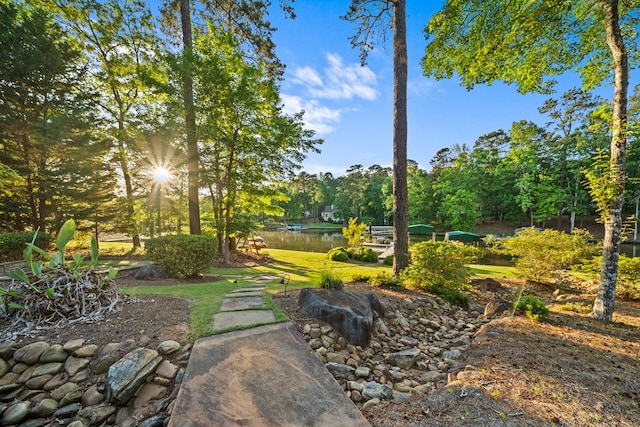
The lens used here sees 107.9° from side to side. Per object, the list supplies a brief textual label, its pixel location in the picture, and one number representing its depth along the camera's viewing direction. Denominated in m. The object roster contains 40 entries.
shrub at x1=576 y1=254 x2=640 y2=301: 4.70
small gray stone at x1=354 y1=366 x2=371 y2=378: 2.27
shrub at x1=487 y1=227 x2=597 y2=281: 5.87
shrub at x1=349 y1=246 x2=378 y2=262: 10.67
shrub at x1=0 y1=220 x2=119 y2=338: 2.43
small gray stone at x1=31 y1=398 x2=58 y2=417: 1.74
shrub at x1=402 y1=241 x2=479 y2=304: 4.66
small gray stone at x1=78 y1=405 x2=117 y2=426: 1.66
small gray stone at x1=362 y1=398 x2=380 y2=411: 1.77
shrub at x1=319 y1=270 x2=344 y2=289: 3.68
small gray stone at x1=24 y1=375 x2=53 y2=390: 1.92
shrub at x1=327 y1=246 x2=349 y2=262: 10.55
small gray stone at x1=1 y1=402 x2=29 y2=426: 1.66
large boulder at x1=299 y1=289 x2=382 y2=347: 2.85
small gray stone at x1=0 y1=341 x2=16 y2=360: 2.06
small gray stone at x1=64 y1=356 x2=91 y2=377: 1.99
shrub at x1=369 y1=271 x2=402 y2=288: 4.80
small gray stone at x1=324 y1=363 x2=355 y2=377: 2.23
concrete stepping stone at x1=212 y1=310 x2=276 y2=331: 2.62
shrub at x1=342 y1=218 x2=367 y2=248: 11.54
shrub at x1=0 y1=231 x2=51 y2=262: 6.28
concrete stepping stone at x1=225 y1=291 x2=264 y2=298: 3.73
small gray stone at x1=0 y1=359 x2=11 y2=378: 1.97
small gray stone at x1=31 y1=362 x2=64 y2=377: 1.98
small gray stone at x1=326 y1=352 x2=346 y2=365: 2.41
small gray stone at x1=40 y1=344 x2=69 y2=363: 2.06
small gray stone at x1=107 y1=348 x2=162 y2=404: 1.76
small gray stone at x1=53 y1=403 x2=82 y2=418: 1.72
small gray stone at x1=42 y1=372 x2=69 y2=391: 1.91
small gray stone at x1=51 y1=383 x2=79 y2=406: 1.85
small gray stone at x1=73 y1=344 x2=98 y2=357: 2.10
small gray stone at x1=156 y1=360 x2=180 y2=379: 1.93
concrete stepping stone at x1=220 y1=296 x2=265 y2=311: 3.17
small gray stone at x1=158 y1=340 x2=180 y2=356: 2.12
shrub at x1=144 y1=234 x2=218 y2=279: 5.07
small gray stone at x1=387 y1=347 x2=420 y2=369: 2.62
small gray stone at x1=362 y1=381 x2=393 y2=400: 1.95
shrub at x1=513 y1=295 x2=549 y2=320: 3.38
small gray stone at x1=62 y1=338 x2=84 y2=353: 2.12
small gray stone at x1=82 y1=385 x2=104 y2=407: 1.79
